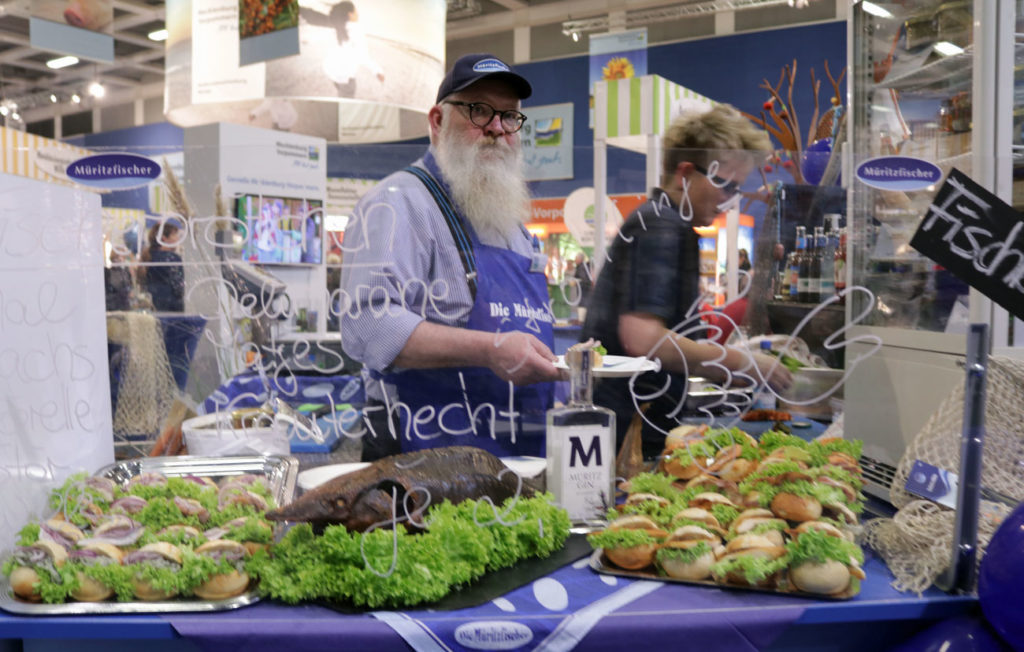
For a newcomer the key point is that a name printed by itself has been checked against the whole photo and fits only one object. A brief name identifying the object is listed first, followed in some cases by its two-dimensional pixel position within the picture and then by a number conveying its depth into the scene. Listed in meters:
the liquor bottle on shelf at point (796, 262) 1.43
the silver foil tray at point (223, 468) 1.41
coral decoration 3.41
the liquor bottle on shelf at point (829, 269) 1.45
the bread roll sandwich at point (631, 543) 1.22
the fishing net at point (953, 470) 1.28
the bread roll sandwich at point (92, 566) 1.11
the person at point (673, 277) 1.43
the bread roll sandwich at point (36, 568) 1.12
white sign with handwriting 1.27
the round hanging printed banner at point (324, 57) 4.72
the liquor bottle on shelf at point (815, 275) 1.44
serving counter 1.06
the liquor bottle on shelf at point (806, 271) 1.44
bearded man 1.36
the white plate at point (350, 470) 1.40
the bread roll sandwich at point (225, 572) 1.12
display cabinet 1.47
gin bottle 1.35
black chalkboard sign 1.24
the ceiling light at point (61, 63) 9.93
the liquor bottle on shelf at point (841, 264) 1.51
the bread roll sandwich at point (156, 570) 1.11
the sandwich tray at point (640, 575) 1.17
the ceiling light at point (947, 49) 1.75
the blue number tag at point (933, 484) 1.26
